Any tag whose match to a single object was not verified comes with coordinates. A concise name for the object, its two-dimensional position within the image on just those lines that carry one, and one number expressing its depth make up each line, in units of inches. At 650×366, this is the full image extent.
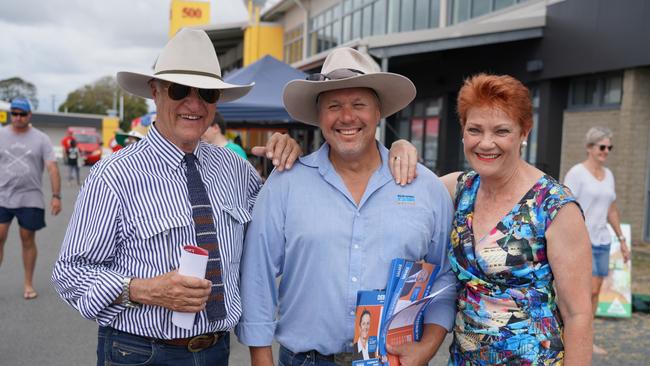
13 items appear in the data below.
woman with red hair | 88.7
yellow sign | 1268.5
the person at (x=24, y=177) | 249.6
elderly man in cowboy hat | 85.8
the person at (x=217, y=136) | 225.9
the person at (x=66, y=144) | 862.0
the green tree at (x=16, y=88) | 4276.6
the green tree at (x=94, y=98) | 3917.3
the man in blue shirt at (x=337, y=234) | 93.4
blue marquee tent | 327.3
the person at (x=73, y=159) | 815.7
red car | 1357.0
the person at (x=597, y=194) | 223.3
